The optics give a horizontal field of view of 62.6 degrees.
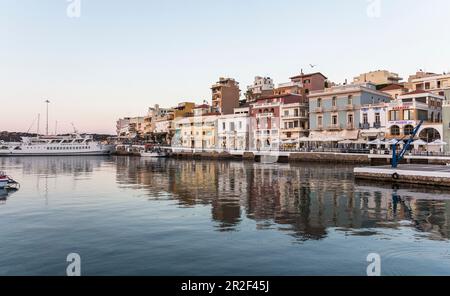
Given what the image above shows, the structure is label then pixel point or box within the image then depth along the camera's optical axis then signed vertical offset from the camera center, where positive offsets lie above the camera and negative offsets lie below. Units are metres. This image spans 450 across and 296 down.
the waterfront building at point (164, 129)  117.99 +8.48
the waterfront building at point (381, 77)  83.50 +17.35
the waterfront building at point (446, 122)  51.65 +4.29
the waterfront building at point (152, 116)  135.75 +14.50
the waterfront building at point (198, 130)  91.25 +6.45
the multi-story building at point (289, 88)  81.56 +14.68
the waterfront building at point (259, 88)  99.68 +20.38
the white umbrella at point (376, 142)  55.97 +1.69
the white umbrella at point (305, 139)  69.19 +2.77
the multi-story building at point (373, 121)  60.91 +5.38
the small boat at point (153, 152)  93.70 +0.81
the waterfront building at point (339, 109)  65.31 +8.22
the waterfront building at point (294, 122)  75.19 +6.64
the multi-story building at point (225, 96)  98.69 +15.93
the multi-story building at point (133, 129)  147.50 +11.41
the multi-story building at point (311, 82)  82.58 +16.33
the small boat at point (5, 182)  30.62 -2.18
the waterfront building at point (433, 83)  66.00 +12.92
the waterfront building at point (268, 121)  78.06 +7.25
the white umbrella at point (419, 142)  51.50 +1.51
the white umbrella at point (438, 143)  49.99 +1.31
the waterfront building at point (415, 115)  56.28 +5.99
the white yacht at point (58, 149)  116.08 +2.32
